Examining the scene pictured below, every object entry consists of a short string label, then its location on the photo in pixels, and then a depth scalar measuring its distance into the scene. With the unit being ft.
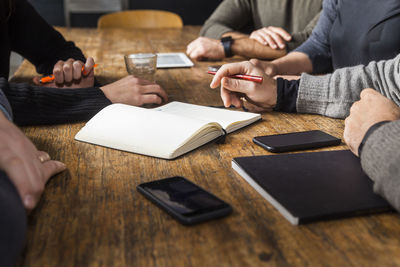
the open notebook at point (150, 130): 2.63
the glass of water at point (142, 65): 4.37
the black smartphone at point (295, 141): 2.68
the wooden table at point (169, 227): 1.64
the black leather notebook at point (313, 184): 1.89
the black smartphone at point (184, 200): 1.88
